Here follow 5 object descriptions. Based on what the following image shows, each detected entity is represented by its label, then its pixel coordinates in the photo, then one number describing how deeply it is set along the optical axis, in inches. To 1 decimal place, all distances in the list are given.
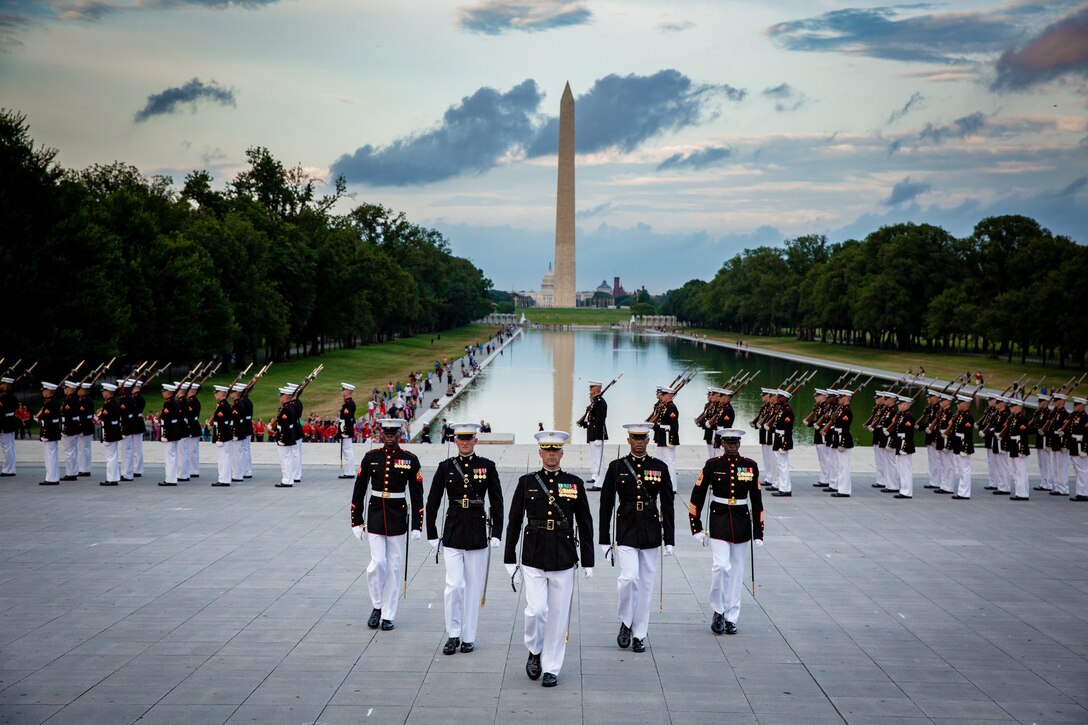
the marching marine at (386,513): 389.4
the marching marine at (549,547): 333.7
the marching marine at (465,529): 359.6
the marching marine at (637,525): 364.8
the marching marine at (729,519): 389.1
